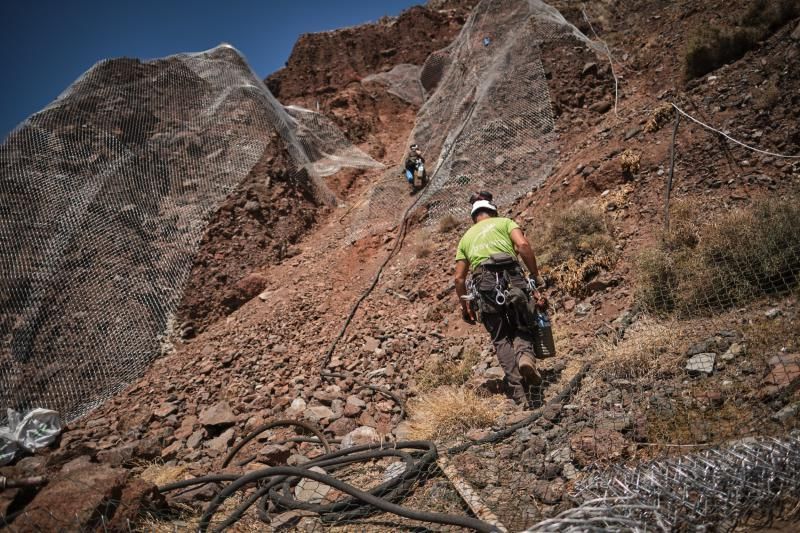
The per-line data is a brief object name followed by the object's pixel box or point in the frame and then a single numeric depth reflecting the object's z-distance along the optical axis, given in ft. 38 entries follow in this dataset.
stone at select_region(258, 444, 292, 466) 10.23
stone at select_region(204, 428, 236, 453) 11.82
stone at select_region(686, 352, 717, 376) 7.77
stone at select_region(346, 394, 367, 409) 11.97
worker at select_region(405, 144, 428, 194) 26.43
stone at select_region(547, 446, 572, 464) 6.81
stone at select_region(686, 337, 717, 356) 8.31
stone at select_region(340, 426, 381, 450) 10.28
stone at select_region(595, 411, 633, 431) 6.95
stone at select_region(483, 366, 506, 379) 11.29
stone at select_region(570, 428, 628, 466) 6.45
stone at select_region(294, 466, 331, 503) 8.04
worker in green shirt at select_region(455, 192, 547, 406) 9.80
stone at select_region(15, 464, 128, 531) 6.57
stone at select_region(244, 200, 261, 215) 25.85
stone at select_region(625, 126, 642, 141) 18.38
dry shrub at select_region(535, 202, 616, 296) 13.93
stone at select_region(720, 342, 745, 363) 7.84
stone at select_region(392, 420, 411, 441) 9.98
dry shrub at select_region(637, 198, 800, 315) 9.67
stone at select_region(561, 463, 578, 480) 6.42
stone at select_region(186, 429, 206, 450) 12.22
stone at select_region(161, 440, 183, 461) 11.94
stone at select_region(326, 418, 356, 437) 11.04
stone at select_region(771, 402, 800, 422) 5.65
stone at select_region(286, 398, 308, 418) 12.39
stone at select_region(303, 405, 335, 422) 11.80
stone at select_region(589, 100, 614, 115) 22.86
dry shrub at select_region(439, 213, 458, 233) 21.53
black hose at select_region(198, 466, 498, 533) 5.11
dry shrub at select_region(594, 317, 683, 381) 8.52
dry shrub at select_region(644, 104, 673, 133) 17.66
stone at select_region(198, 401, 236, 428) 12.71
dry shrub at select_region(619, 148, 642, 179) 16.55
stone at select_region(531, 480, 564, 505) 6.01
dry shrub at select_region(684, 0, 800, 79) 17.87
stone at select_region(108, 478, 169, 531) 6.86
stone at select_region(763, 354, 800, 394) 6.44
